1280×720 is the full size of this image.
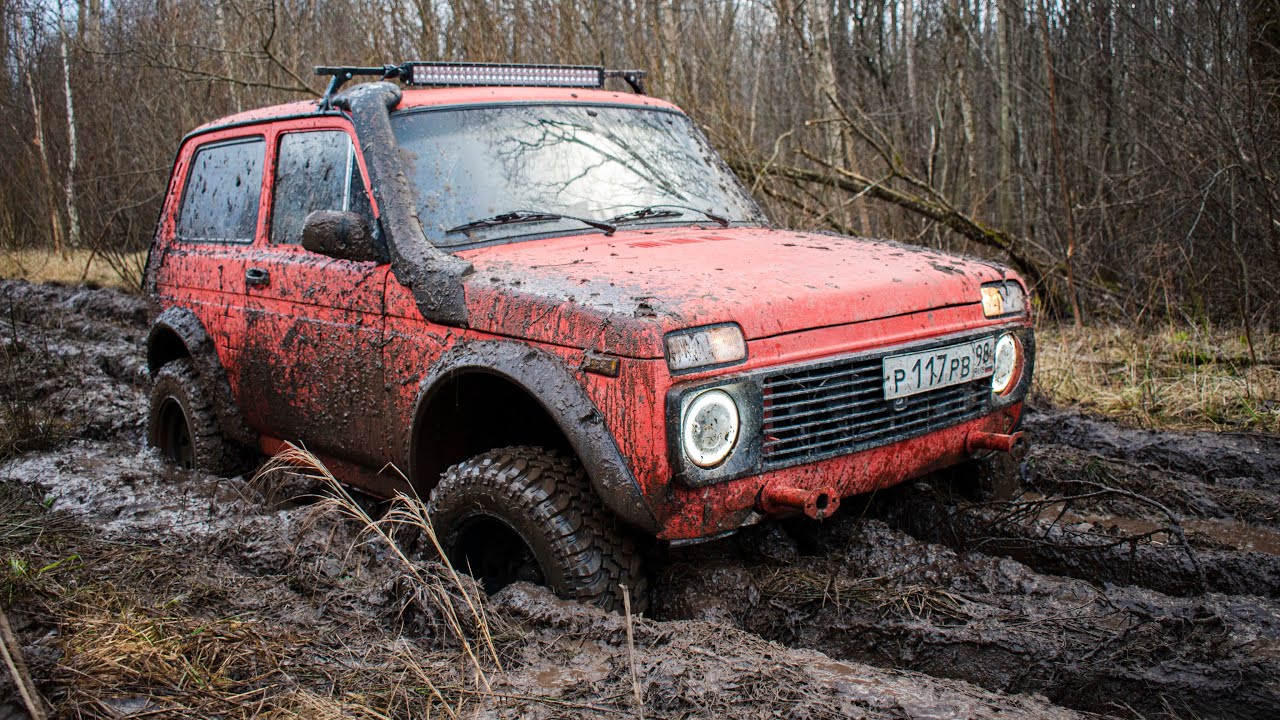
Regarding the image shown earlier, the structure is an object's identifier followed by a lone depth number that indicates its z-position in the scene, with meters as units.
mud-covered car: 2.83
